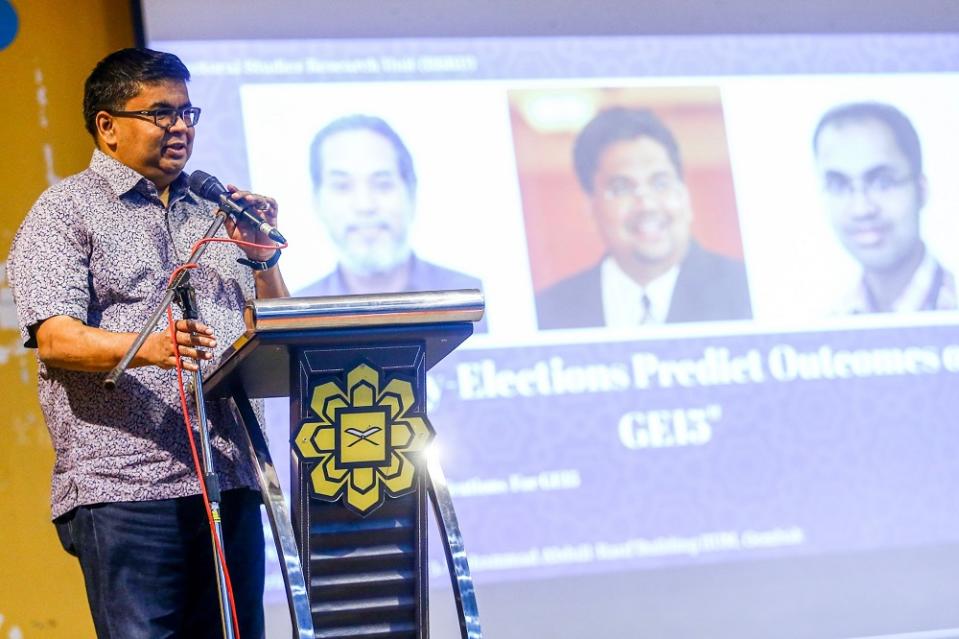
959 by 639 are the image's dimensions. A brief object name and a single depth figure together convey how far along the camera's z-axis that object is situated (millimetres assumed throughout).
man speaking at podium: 6419
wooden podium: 6210
